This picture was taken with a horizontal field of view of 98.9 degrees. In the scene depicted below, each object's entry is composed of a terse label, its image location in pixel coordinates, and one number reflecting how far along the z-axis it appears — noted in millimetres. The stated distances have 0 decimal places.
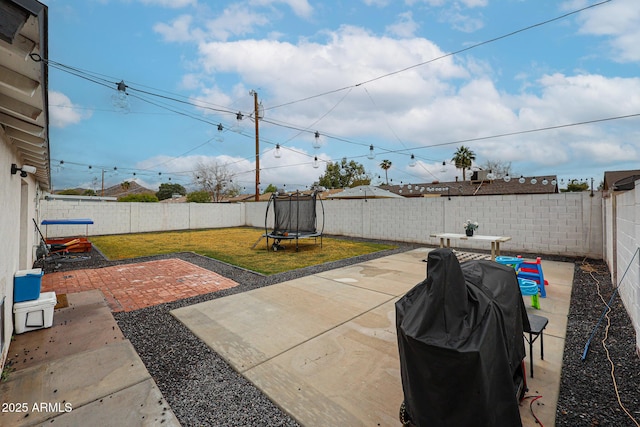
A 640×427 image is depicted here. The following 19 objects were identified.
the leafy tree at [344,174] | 31812
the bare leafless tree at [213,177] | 26608
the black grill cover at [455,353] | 1172
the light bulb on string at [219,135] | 9453
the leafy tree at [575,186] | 24384
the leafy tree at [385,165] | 32194
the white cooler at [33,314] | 2854
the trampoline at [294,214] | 9188
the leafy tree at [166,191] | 37781
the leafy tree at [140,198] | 22314
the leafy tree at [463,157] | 25453
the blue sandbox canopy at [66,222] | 8555
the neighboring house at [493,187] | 17297
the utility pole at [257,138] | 13375
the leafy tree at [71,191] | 27312
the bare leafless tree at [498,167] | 25578
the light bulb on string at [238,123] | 8755
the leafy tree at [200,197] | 27559
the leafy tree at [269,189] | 41175
